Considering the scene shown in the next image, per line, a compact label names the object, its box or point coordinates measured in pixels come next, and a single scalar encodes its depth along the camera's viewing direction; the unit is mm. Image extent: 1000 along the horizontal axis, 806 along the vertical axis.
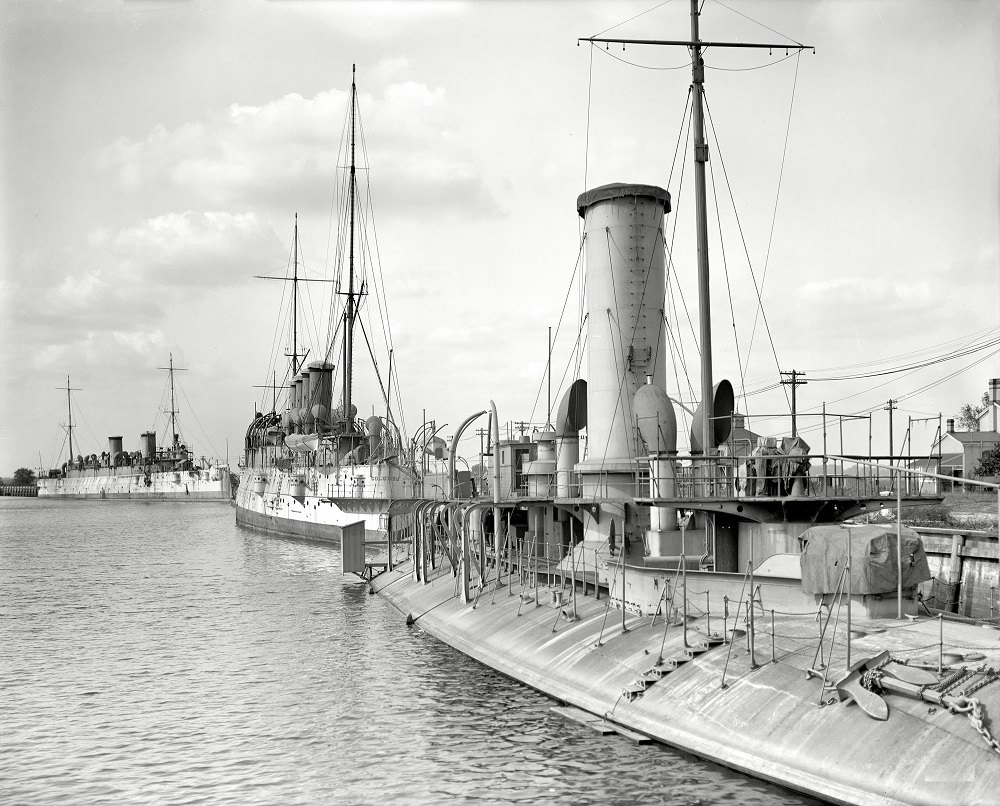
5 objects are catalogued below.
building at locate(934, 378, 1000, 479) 75188
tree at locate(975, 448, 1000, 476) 66688
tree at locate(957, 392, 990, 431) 114081
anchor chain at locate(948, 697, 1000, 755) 14141
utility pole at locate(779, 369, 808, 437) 74875
